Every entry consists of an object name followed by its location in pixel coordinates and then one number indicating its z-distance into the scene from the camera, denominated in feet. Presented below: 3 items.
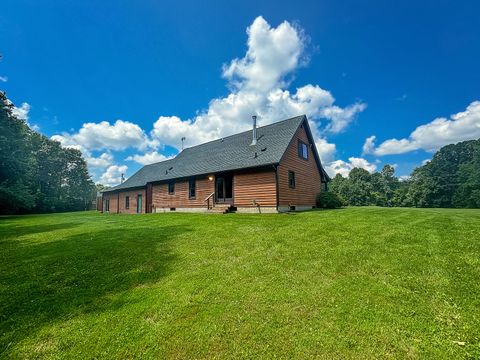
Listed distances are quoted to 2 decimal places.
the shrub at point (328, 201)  62.34
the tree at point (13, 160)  64.80
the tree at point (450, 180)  134.00
